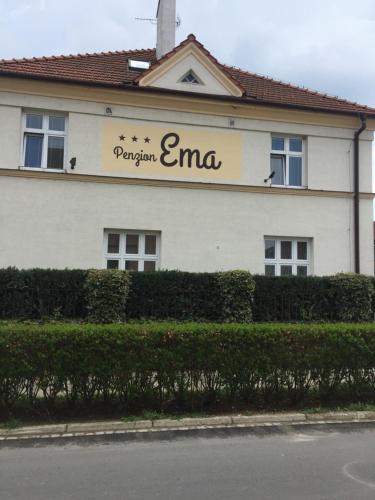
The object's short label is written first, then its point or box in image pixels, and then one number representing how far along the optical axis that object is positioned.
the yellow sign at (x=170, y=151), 13.67
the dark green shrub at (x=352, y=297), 12.50
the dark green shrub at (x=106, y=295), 11.16
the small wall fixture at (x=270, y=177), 14.42
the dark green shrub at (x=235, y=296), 11.84
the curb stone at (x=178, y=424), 6.15
